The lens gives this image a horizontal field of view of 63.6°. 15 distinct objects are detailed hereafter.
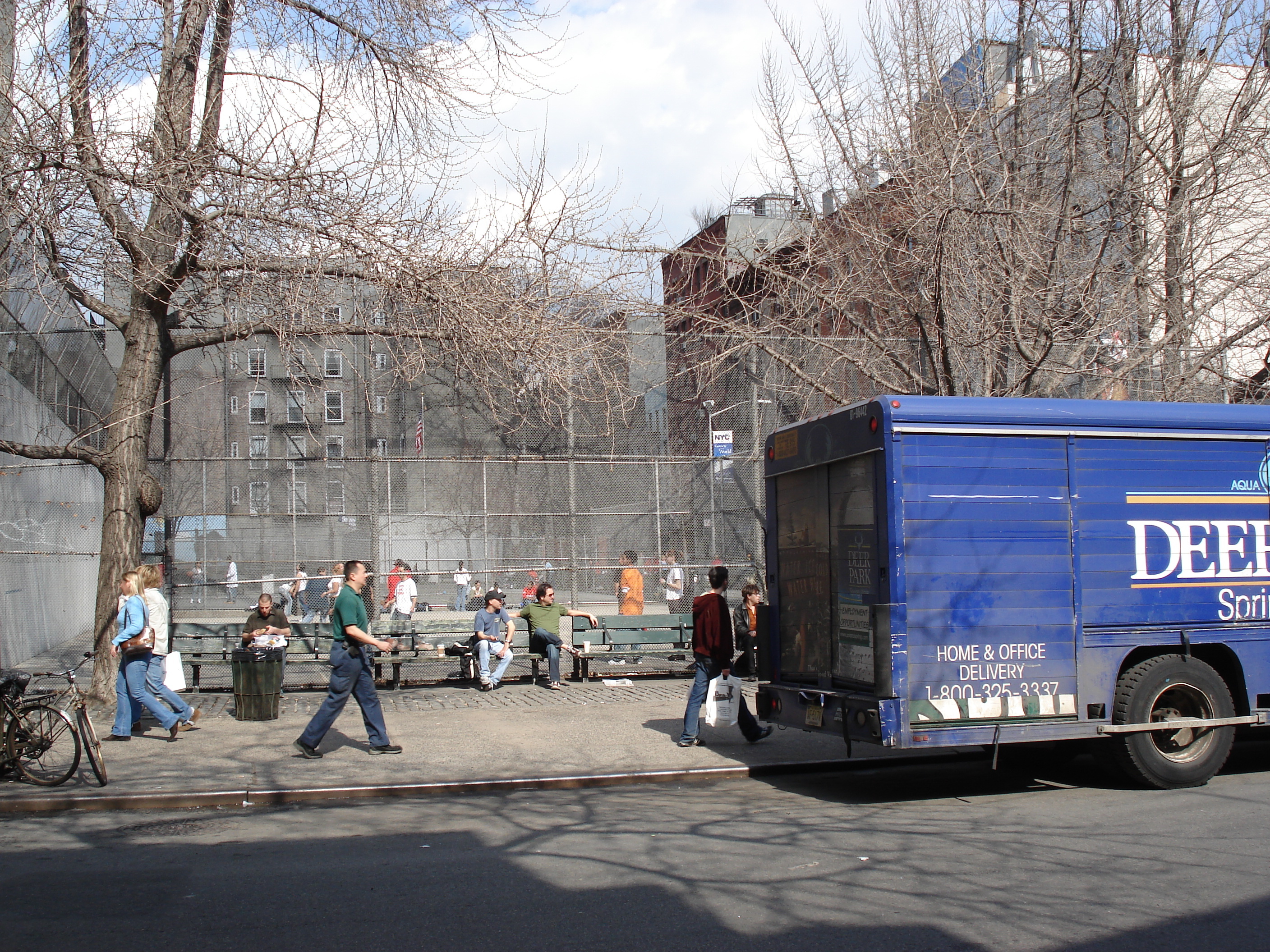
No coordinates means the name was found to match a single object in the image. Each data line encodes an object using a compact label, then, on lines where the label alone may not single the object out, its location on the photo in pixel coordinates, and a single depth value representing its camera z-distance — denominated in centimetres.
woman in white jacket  995
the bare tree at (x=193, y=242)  1008
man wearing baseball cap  1359
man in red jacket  963
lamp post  1689
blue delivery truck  749
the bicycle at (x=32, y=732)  811
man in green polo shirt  915
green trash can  1098
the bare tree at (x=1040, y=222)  1299
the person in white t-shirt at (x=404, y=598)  1569
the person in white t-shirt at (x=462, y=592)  1635
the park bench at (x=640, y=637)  1465
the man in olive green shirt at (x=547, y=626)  1394
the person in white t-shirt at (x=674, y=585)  1683
